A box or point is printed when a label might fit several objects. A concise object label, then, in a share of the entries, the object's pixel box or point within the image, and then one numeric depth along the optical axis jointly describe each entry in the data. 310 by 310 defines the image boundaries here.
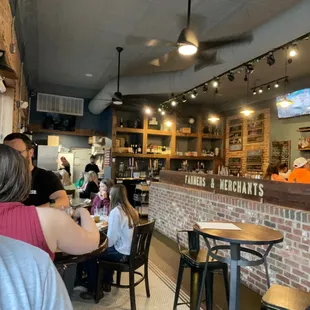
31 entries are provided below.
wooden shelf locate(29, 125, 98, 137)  8.64
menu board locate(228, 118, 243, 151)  9.45
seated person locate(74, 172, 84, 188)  7.79
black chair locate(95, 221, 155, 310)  2.79
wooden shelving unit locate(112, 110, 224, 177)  8.96
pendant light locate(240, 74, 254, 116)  6.95
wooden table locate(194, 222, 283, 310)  2.15
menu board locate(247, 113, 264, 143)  8.53
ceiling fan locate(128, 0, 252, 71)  3.67
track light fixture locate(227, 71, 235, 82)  5.47
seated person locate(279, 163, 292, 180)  6.69
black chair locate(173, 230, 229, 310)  2.53
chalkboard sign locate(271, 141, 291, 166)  7.66
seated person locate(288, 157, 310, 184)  4.74
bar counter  2.96
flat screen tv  6.77
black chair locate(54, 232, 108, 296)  1.81
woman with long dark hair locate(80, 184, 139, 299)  2.96
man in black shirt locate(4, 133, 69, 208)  2.55
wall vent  8.51
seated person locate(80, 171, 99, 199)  6.12
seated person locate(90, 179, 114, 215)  4.24
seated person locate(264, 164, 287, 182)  5.84
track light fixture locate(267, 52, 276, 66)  4.43
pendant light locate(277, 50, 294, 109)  6.34
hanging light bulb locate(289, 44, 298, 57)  4.38
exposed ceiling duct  3.52
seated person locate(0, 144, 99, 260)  1.10
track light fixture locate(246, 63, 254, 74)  4.95
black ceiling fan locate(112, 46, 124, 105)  6.60
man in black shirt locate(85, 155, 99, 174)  8.85
